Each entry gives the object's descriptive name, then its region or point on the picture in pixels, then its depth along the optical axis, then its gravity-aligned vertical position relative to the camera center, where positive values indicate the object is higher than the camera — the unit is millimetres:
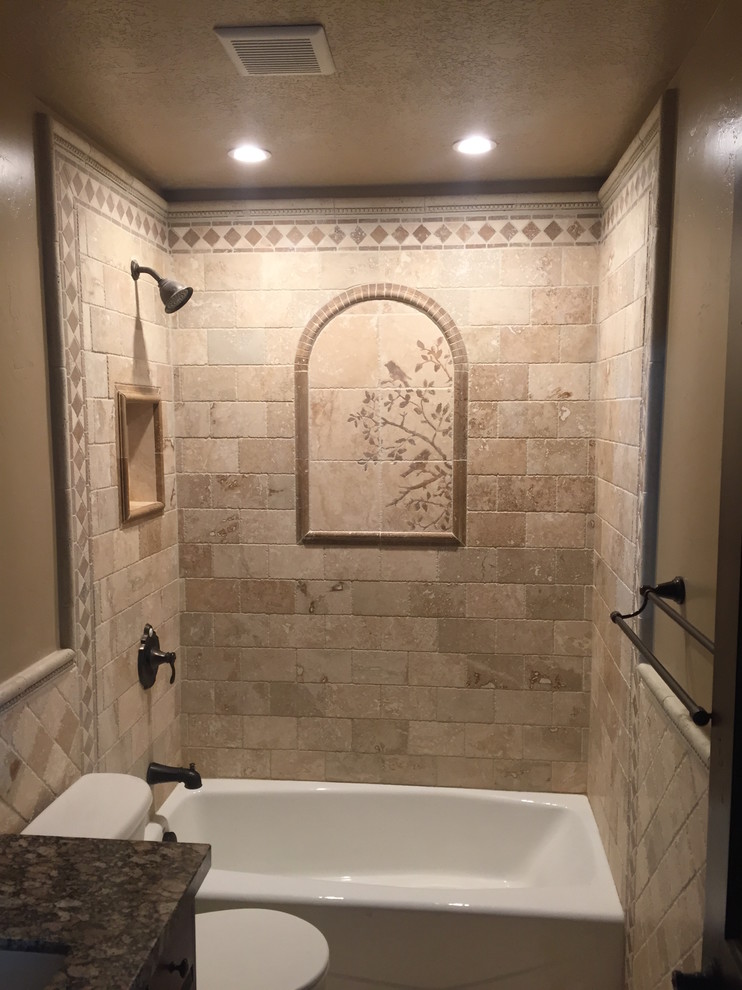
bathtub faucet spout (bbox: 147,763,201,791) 2668 -1292
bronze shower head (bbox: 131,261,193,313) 2379 +389
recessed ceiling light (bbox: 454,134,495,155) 2277 +836
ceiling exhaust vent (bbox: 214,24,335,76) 1619 +827
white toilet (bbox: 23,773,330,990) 1837 -1381
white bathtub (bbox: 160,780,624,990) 2184 -1562
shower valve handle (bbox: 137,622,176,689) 2615 -855
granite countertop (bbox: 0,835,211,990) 1061 -785
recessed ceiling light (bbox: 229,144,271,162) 2365 +844
